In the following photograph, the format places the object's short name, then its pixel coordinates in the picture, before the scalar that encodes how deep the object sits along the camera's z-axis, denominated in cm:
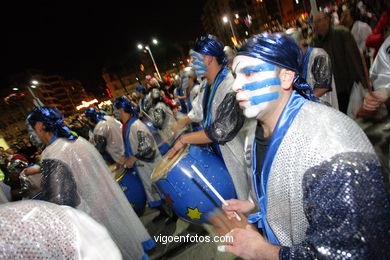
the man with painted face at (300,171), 86
